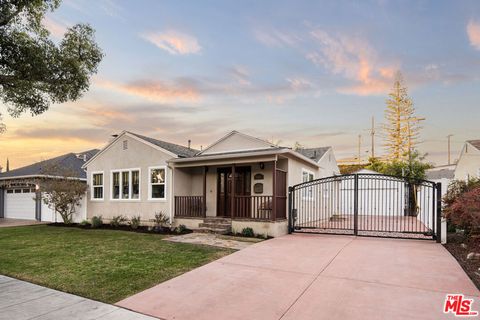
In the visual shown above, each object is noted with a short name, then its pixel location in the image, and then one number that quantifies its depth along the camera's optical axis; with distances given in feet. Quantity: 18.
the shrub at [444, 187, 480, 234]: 23.16
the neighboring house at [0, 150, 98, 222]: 59.57
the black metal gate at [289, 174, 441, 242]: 33.14
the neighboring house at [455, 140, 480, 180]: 72.50
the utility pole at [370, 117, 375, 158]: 149.18
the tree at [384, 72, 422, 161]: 120.06
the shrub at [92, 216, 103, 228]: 49.70
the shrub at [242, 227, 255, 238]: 36.53
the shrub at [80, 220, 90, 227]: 51.35
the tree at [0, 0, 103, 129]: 30.40
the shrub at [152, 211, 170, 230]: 43.98
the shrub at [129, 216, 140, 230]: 45.34
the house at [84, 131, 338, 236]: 38.78
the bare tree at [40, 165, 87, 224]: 51.78
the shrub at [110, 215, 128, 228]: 48.44
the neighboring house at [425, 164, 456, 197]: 102.52
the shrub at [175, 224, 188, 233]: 41.19
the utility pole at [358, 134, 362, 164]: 153.89
